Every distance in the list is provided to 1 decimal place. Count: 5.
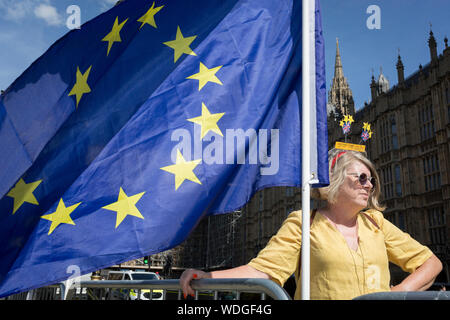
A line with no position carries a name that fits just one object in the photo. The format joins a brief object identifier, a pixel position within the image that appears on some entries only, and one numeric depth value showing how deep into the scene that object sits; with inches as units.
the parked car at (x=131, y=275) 564.1
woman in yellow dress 88.7
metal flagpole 83.3
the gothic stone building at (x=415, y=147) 837.2
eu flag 100.6
